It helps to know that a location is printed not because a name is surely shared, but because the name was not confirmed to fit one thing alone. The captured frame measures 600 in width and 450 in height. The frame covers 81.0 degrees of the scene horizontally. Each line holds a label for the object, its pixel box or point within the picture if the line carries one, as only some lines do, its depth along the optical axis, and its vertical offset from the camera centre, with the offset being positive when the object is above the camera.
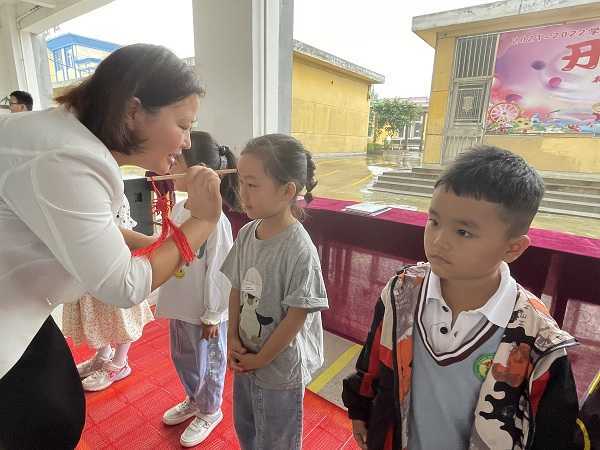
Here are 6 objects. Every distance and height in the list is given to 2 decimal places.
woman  0.65 -0.16
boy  0.68 -0.40
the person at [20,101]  3.29 +0.23
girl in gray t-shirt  1.01 -0.46
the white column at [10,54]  4.34 +0.89
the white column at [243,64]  1.93 +0.39
